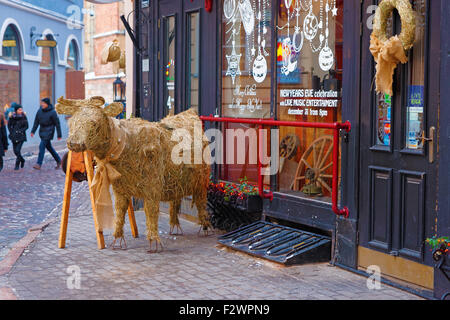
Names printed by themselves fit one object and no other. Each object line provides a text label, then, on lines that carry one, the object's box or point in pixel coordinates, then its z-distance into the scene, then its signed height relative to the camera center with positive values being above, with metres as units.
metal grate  6.84 -1.24
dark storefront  5.66 +0.23
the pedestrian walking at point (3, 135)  16.42 -0.30
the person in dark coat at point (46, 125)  17.05 -0.05
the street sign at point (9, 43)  23.97 +2.77
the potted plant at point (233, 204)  8.00 -0.95
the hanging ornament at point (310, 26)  7.40 +1.08
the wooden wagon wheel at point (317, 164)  7.24 -0.42
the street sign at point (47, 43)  24.56 +2.85
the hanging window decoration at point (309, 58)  7.07 +0.73
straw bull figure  6.91 -0.37
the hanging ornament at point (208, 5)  9.01 +1.56
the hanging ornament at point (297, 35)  7.59 +0.98
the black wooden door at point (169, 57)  9.83 +0.98
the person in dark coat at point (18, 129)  17.19 -0.16
